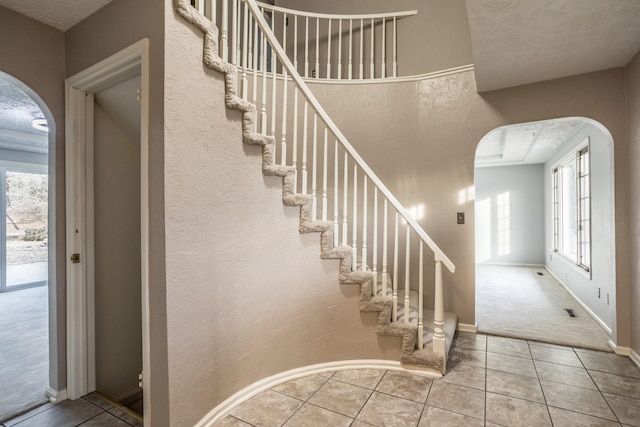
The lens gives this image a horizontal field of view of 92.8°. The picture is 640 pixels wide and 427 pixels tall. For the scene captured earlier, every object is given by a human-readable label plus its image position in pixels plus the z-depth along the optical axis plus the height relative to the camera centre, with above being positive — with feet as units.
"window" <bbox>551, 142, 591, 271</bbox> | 13.41 +0.25
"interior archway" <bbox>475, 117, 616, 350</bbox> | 10.06 -1.28
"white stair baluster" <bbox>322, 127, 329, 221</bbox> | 7.22 +0.48
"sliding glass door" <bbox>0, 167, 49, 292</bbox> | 17.06 -0.71
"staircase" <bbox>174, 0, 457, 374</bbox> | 6.05 +0.80
